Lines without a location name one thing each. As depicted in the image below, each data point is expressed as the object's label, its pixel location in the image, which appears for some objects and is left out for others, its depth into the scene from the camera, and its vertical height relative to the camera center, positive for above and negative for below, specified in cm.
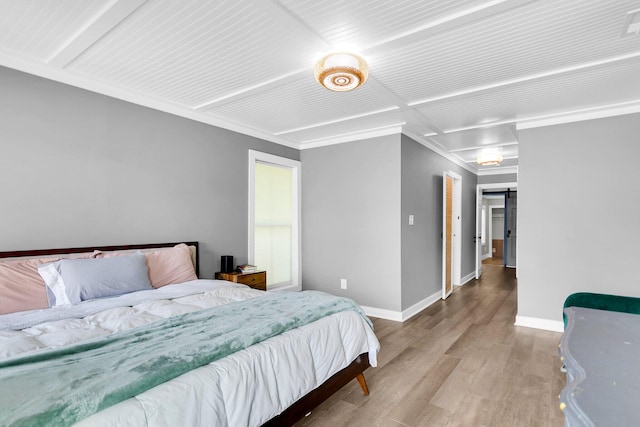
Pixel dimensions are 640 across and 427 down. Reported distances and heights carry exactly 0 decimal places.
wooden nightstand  373 -71
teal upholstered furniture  209 -54
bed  118 -61
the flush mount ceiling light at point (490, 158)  518 +97
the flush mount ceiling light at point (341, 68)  224 +102
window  454 -1
